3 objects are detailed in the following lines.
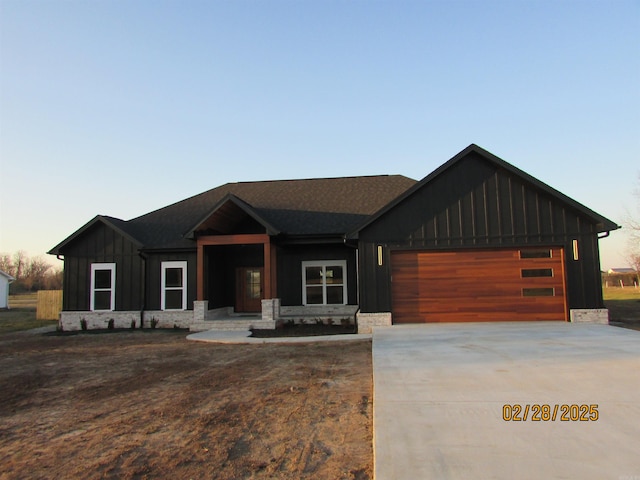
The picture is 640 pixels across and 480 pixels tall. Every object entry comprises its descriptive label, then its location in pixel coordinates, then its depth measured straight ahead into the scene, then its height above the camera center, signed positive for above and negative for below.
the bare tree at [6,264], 74.69 +4.96
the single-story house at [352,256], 12.53 +0.97
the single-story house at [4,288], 34.09 +0.34
